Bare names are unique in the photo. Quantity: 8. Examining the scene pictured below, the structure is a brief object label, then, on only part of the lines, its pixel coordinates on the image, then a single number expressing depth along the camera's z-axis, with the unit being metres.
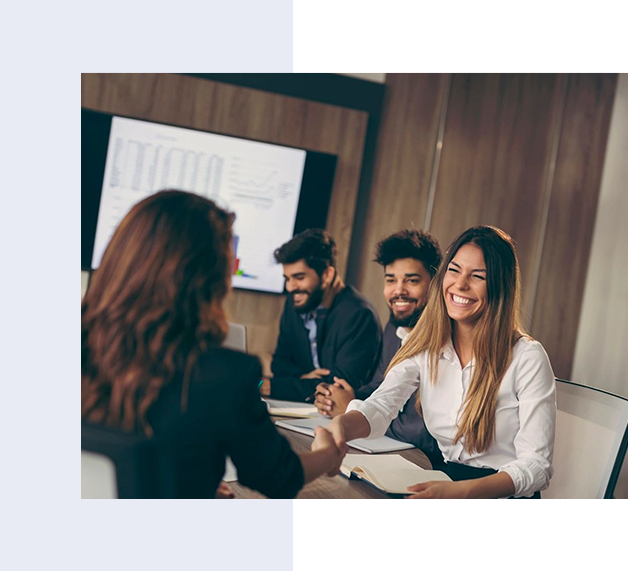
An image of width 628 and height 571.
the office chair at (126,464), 1.27
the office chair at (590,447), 1.80
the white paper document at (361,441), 1.73
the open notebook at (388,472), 1.60
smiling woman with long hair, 1.60
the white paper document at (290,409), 1.86
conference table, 1.47
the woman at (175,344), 1.18
